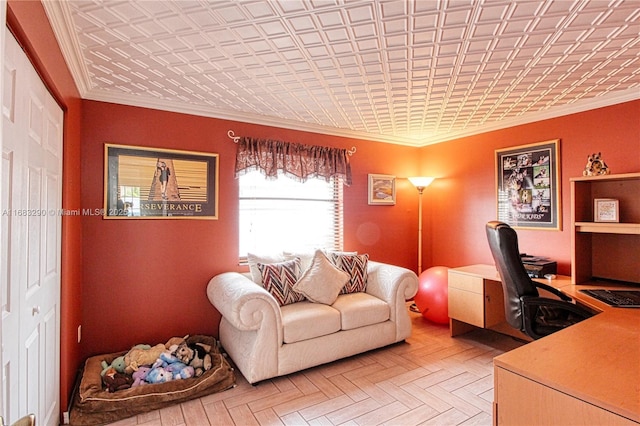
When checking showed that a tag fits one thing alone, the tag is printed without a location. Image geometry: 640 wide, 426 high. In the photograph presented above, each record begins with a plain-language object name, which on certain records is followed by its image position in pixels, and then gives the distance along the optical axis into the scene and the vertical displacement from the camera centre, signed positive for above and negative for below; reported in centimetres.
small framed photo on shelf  255 +5
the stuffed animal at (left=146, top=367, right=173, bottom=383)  233 -117
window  344 +3
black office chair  215 -55
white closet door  119 -11
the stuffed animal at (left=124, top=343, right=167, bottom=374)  246 -112
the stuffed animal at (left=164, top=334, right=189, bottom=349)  281 -111
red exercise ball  354 -89
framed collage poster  316 +32
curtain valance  332 +64
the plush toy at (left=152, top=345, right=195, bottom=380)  241 -115
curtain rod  328 +83
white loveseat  242 -90
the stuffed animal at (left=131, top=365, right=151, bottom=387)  232 -117
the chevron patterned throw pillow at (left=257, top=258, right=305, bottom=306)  291 -59
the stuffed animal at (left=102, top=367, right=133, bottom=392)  225 -118
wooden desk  96 -54
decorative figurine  258 +41
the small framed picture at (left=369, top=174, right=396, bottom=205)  417 +36
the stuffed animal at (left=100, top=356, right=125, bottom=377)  246 -115
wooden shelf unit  261 -17
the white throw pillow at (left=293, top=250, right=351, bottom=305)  295 -62
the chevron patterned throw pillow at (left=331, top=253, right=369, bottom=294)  332 -55
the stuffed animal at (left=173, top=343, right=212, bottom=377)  255 -115
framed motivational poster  276 +31
